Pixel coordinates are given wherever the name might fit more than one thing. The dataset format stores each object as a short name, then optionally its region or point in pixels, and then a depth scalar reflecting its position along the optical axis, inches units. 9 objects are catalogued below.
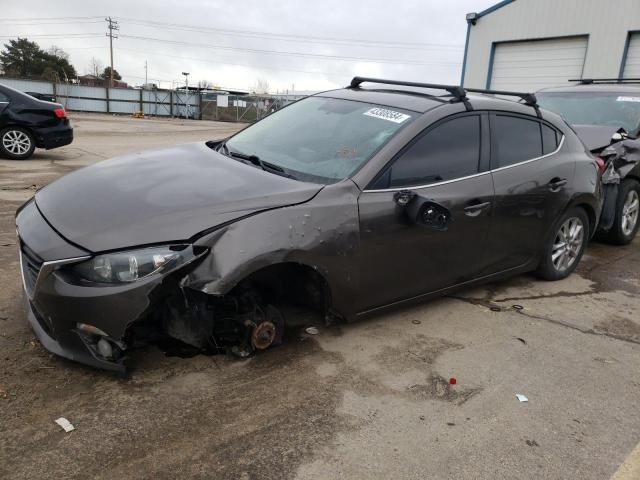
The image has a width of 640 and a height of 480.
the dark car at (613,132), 232.2
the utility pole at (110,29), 2640.3
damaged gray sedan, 101.0
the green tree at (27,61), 2503.7
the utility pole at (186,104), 1499.8
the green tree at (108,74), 2946.1
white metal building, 565.0
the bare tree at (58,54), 2667.3
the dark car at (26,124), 380.5
